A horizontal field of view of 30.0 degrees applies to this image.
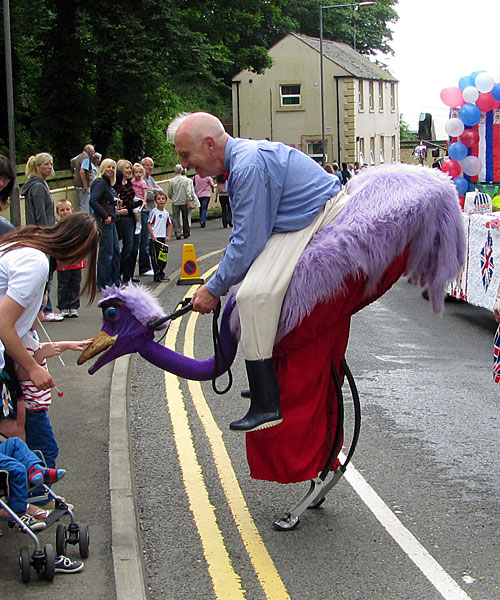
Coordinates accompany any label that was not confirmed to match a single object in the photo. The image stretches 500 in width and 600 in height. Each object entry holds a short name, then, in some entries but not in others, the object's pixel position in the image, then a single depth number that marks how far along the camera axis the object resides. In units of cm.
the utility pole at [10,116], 1566
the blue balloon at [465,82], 1617
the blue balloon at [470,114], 1606
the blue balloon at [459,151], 1641
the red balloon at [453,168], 1653
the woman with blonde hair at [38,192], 1099
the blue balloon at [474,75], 1603
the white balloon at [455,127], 1638
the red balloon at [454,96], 1645
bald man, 464
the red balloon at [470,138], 1628
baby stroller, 421
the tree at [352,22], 6475
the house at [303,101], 5678
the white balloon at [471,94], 1595
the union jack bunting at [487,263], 1102
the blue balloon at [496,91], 1557
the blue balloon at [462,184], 1639
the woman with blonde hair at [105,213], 1290
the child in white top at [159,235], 1506
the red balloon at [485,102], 1587
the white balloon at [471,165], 1623
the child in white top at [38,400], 490
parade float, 1594
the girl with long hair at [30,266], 453
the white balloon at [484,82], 1562
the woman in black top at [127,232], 1404
